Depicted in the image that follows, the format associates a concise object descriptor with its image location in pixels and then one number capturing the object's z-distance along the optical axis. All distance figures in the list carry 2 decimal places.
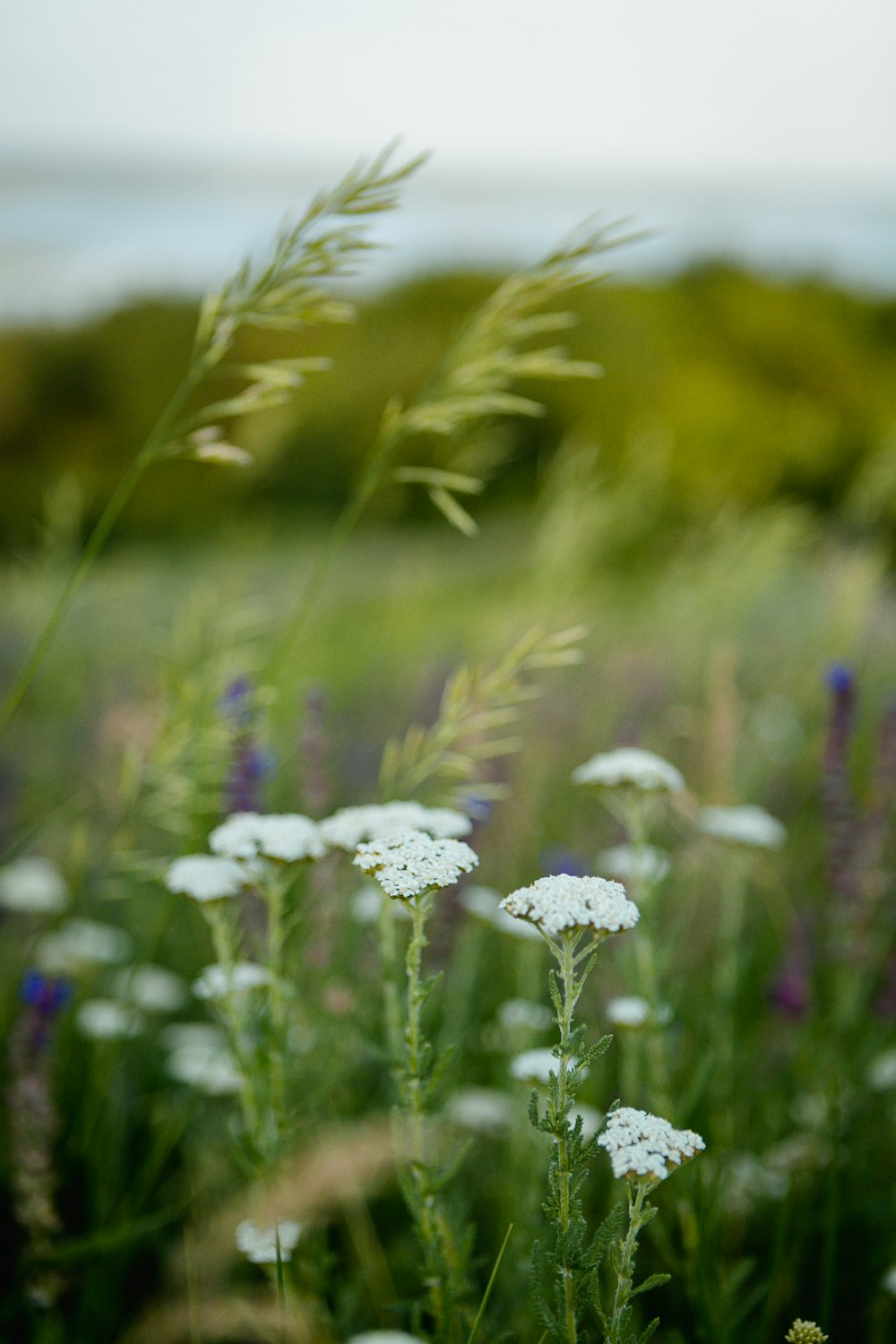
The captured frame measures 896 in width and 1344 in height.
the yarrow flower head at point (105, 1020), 1.63
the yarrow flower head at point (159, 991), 1.97
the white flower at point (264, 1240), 0.99
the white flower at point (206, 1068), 1.63
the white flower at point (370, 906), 1.47
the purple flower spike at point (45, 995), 1.37
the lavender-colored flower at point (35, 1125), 1.31
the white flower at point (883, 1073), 1.64
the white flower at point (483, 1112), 1.57
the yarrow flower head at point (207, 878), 1.07
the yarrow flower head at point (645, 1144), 0.73
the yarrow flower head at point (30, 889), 1.98
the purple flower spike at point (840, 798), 1.75
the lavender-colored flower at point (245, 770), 1.55
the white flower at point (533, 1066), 1.17
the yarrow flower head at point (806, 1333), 0.80
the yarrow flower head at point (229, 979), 1.14
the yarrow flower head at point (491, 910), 1.41
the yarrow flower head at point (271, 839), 1.00
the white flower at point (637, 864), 1.23
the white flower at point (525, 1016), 1.50
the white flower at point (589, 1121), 1.43
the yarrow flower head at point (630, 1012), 1.30
